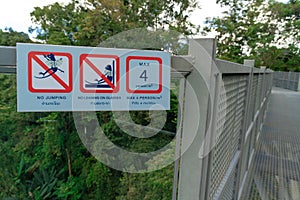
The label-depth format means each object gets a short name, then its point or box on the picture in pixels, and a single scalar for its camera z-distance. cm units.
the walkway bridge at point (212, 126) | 74
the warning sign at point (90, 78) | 56
